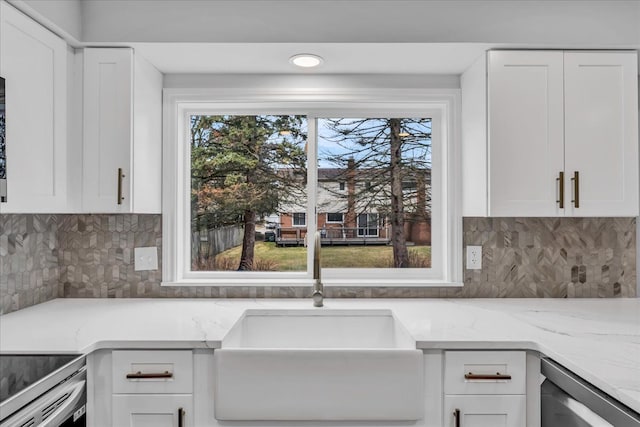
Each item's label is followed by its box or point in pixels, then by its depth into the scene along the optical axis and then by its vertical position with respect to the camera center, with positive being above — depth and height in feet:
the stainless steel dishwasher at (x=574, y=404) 3.13 -1.63
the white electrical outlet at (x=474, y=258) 6.56 -0.70
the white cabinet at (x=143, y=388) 4.32 -1.85
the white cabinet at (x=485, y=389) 4.31 -1.86
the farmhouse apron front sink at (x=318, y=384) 4.25 -1.78
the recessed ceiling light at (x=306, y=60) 5.77 +2.25
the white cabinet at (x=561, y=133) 5.49 +1.11
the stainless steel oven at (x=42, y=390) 3.21 -1.51
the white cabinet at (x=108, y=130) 5.50 +1.16
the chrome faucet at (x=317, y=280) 5.90 -0.96
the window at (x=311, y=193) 6.89 +0.38
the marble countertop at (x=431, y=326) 3.88 -1.33
